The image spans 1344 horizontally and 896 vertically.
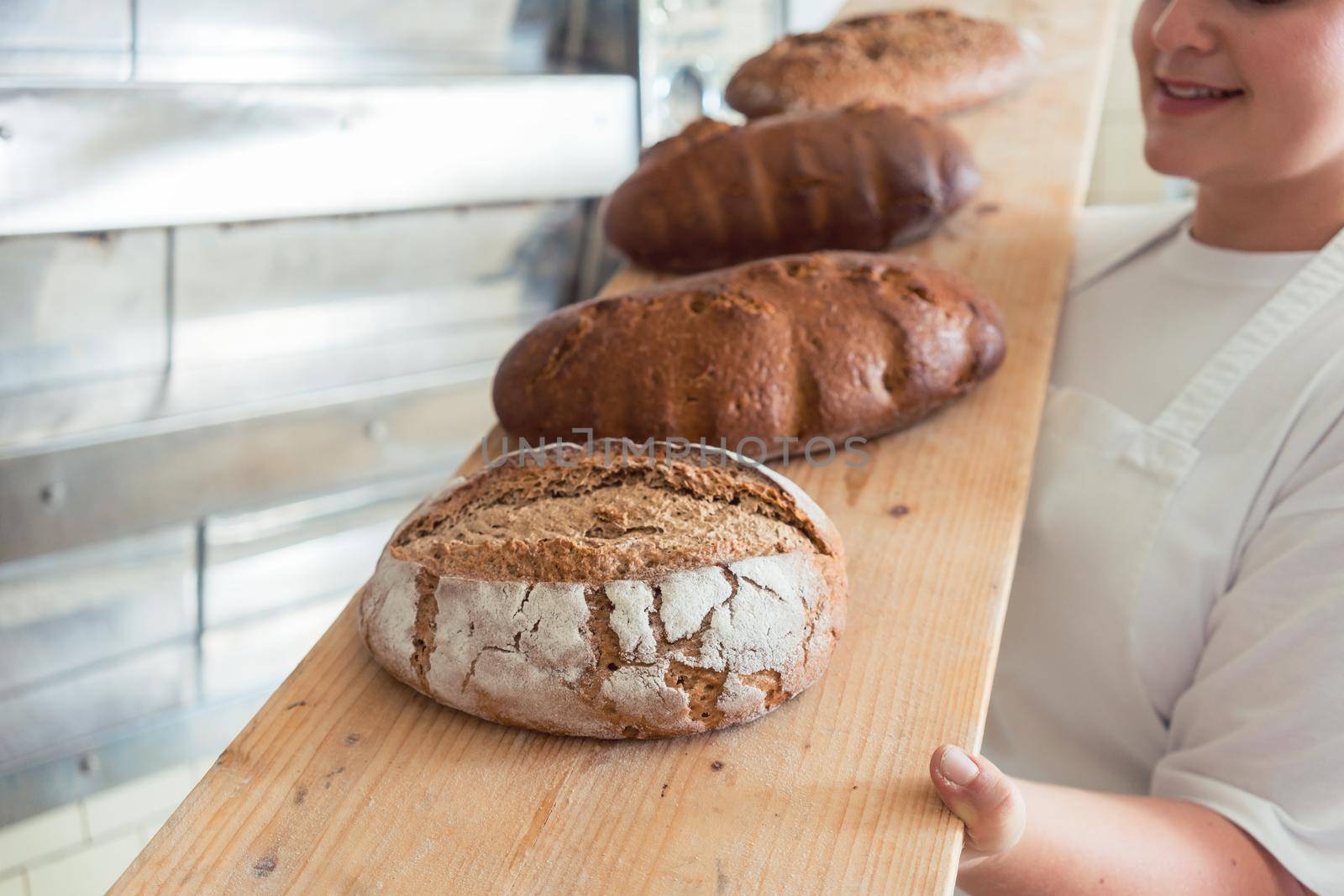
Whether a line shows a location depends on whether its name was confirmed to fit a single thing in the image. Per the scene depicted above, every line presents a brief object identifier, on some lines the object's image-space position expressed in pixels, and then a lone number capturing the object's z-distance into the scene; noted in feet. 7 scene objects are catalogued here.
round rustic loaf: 2.40
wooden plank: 2.16
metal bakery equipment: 4.42
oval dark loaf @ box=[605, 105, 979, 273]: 4.35
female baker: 2.92
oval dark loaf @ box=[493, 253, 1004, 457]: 3.33
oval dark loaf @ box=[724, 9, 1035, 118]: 5.22
